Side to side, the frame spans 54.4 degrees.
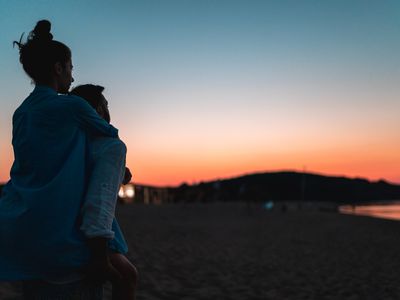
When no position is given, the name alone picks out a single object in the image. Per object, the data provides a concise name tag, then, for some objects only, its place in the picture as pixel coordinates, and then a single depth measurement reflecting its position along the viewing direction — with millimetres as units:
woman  1356
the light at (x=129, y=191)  49219
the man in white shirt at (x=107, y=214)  1347
